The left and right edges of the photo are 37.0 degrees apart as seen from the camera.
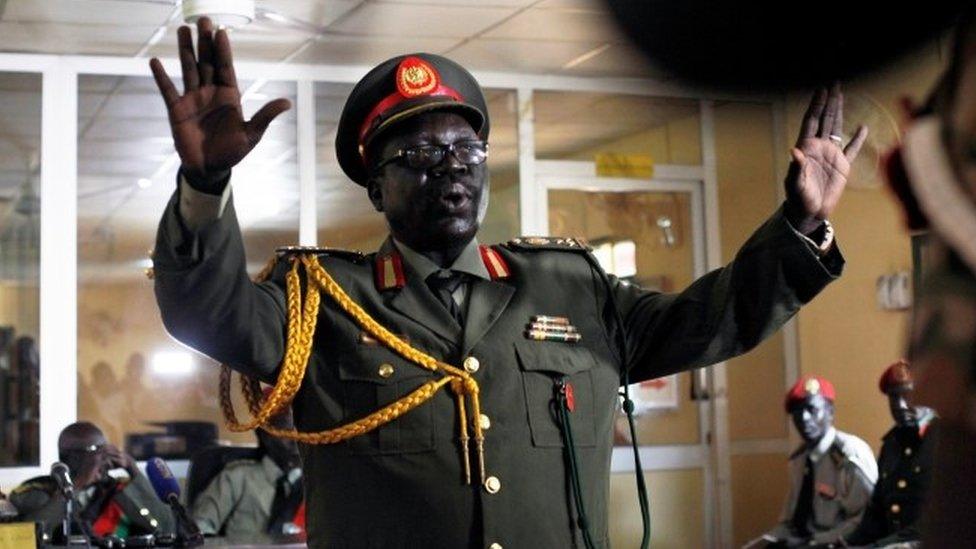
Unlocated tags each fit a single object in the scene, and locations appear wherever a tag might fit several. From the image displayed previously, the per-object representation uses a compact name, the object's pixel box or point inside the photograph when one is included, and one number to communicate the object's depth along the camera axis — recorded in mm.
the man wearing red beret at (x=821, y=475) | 5781
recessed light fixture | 4977
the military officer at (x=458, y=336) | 1589
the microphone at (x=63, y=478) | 4246
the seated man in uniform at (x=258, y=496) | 5254
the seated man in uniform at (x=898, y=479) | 5402
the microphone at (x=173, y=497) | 4324
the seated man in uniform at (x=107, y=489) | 4789
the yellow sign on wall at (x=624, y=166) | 6930
